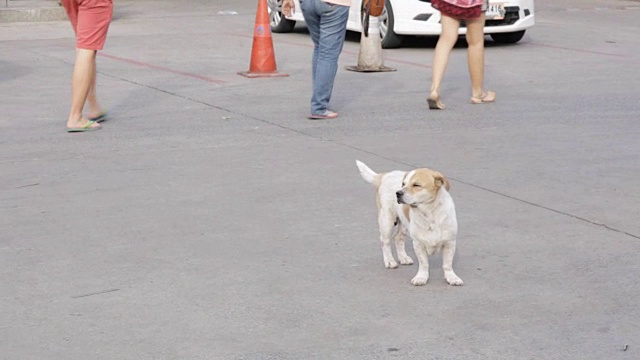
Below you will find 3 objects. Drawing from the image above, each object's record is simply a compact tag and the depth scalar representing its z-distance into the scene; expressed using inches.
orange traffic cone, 466.9
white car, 549.6
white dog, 194.4
